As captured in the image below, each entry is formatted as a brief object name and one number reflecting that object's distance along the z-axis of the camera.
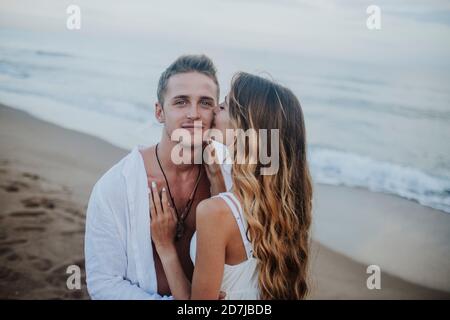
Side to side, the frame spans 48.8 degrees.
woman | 2.09
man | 2.45
